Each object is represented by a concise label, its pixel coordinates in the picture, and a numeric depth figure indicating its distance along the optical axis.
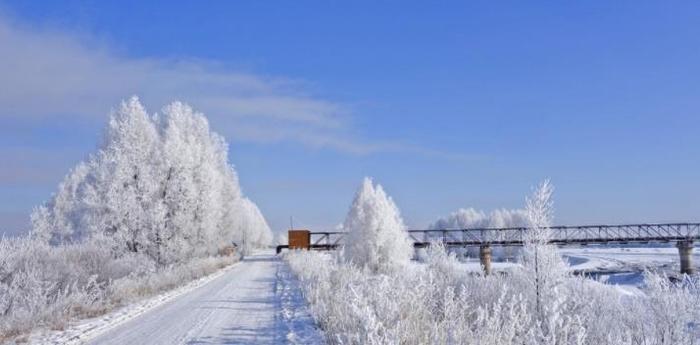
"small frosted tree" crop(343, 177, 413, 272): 28.53
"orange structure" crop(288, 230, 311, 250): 57.06
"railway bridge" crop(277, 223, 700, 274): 50.41
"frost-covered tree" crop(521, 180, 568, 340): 9.34
